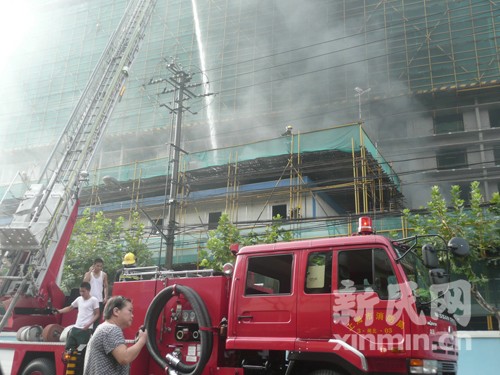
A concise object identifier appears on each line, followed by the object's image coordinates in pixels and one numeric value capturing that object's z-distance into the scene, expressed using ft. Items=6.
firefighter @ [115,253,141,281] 30.64
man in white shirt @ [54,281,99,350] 24.62
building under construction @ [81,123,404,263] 66.23
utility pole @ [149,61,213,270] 49.44
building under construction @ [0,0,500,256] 74.33
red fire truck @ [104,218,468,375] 17.78
